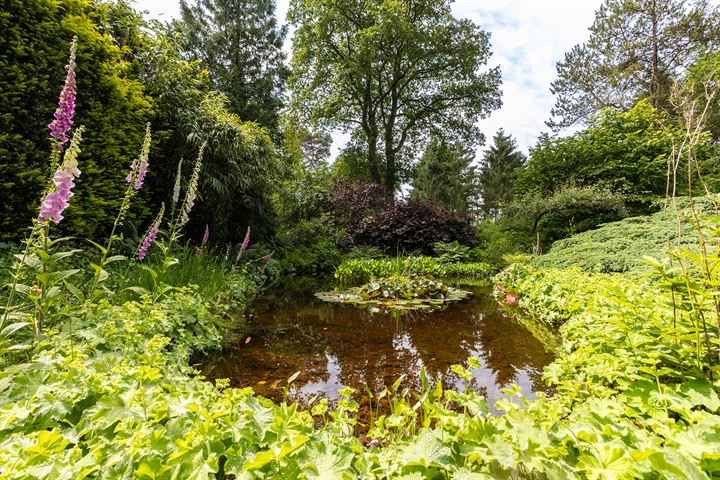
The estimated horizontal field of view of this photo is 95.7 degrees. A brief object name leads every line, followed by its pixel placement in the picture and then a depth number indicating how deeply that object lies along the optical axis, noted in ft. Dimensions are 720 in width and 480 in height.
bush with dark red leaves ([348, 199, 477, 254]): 35.27
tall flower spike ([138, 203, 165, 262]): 8.84
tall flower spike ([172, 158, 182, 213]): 10.13
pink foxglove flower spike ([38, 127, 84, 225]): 5.00
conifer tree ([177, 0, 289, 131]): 53.78
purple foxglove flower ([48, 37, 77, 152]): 5.87
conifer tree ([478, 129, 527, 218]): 85.92
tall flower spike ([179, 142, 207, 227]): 9.33
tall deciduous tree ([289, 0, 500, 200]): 46.09
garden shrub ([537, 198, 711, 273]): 15.31
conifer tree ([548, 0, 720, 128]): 39.04
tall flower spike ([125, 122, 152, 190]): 7.20
